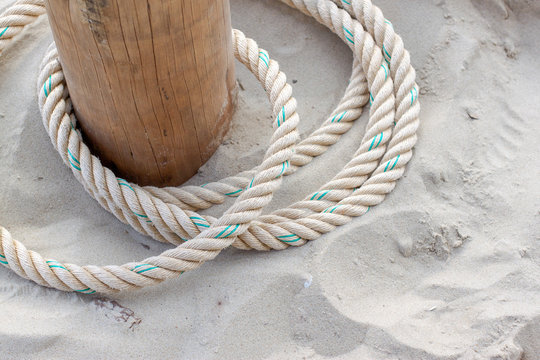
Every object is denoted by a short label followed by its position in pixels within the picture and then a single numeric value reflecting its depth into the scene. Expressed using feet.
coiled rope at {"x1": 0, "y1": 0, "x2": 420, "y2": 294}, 4.71
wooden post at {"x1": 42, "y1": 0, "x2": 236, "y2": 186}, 4.46
